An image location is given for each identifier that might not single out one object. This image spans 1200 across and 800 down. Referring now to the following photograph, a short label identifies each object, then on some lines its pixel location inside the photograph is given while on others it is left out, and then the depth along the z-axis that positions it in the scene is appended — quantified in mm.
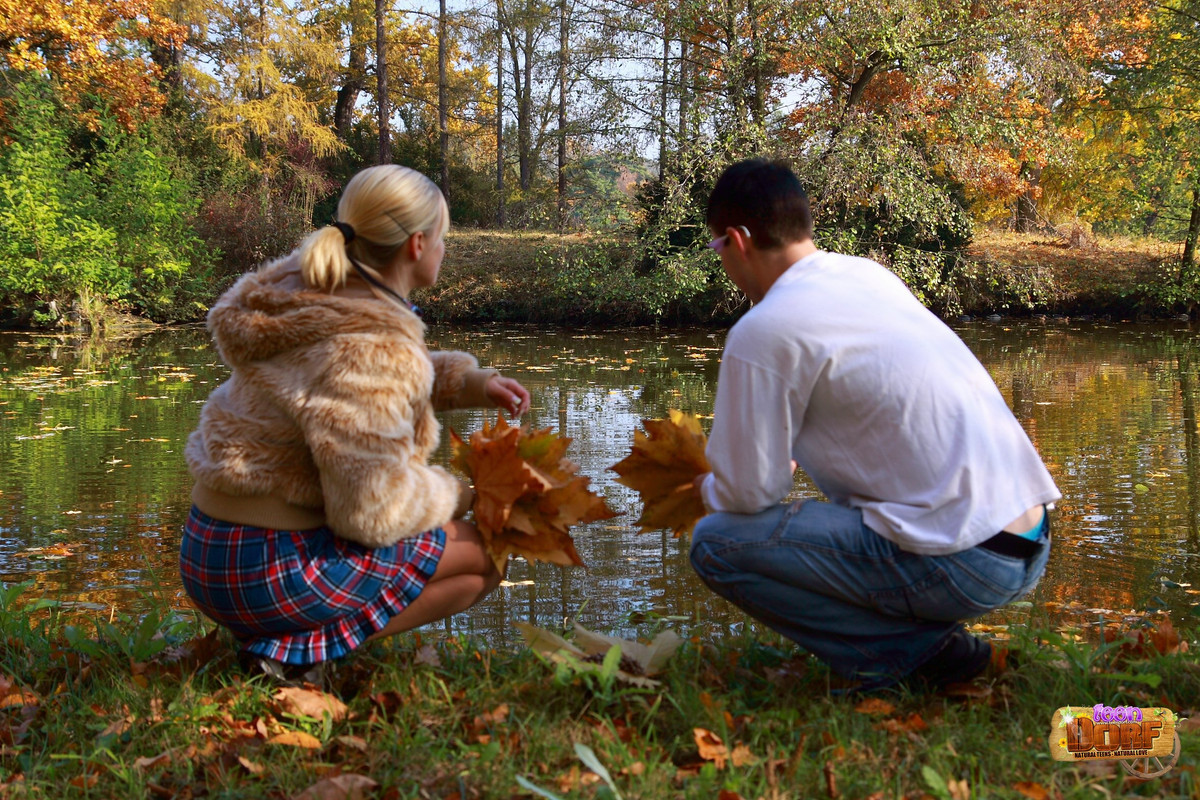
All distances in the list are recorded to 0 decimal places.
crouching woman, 2469
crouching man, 2441
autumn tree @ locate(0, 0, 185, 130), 20516
